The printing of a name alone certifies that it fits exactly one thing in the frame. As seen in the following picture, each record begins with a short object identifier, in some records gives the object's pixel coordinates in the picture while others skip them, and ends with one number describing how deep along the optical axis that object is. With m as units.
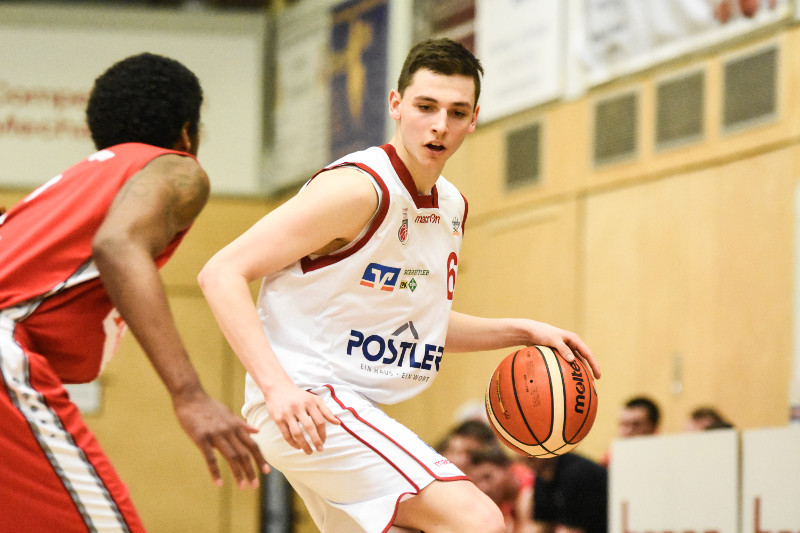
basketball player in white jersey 5.90
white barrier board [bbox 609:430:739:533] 11.95
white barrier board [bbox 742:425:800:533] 11.45
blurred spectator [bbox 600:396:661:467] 14.91
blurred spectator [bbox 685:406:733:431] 14.66
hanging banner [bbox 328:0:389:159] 23.23
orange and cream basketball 6.96
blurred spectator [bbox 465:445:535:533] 13.28
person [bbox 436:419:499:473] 13.84
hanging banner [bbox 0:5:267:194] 26.89
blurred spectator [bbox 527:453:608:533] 13.65
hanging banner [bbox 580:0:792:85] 15.59
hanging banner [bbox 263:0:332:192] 25.37
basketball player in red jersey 4.82
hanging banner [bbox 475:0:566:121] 18.97
